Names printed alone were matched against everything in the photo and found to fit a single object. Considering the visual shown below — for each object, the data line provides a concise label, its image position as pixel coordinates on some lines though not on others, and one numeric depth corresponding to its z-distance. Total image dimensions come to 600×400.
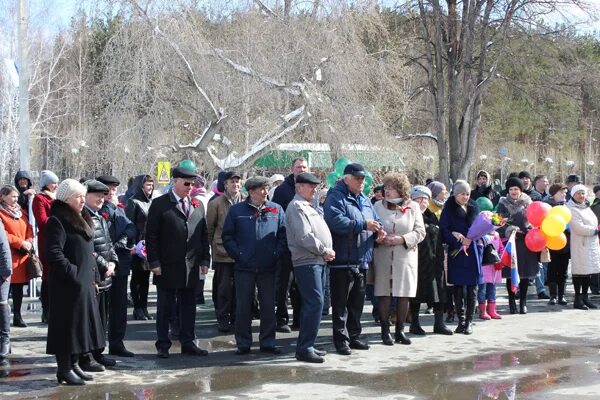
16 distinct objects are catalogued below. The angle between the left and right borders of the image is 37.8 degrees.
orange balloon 11.91
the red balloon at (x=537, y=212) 11.83
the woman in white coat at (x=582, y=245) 12.54
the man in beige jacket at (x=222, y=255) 10.50
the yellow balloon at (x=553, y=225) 11.65
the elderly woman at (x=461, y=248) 10.42
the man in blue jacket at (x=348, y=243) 9.03
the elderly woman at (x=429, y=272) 10.18
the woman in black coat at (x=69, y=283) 7.52
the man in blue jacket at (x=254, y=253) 9.12
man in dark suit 8.91
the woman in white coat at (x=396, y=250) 9.52
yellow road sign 19.09
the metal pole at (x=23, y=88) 18.34
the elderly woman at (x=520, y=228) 12.17
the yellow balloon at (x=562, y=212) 11.77
